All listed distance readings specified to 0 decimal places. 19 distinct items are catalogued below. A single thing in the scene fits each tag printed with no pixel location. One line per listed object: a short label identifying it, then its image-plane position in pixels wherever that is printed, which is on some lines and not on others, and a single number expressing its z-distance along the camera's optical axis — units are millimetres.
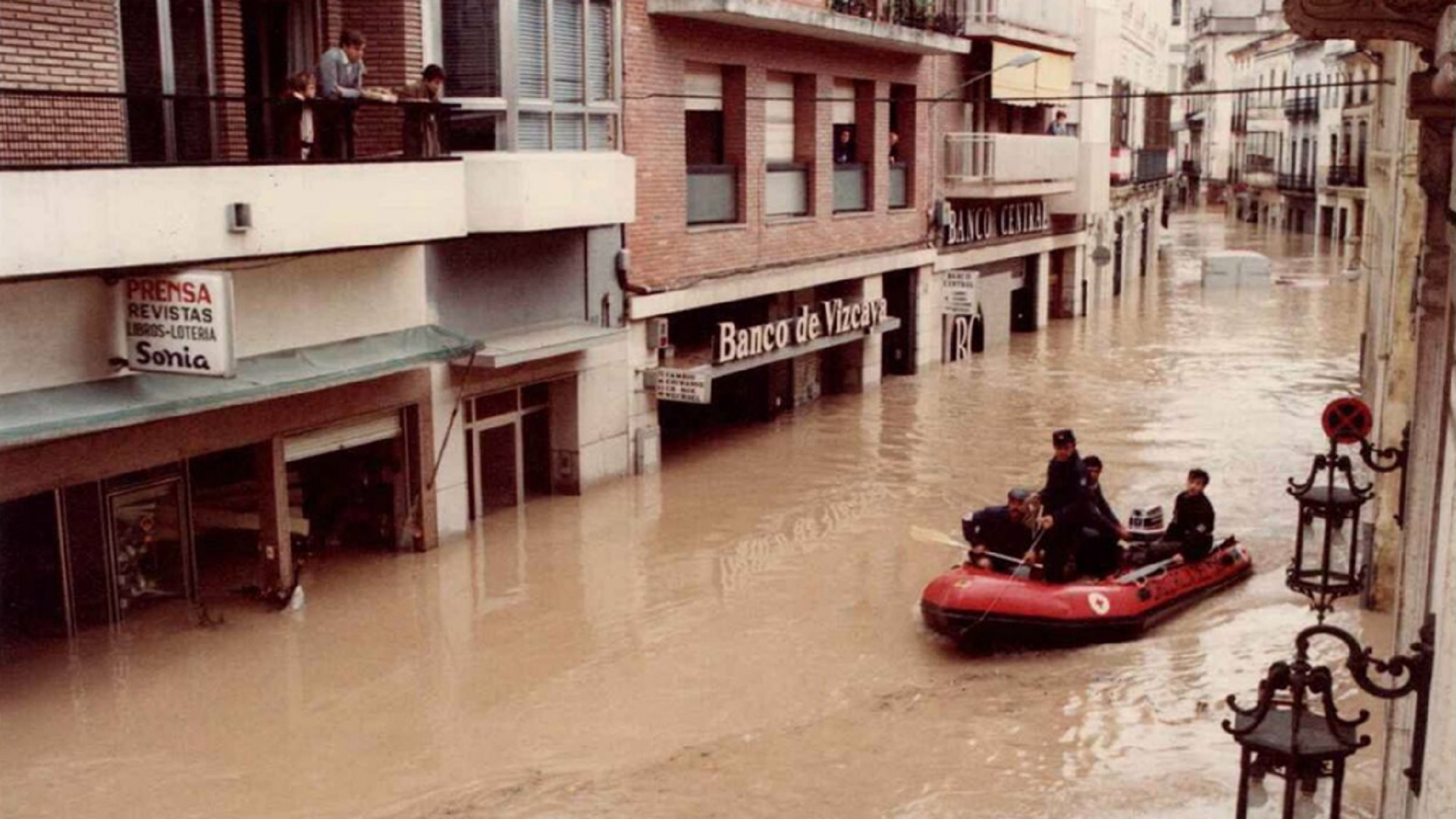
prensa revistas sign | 11984
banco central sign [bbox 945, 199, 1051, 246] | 31172
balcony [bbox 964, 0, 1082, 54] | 30156
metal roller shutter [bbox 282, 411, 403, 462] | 14953
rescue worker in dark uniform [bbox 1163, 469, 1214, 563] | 14922
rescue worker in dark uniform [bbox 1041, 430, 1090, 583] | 13328
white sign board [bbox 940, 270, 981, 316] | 29438
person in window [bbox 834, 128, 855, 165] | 26172
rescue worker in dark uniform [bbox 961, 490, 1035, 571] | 13805
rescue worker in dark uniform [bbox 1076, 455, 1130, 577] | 13648
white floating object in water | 49156
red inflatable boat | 13047
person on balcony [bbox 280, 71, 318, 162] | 13586
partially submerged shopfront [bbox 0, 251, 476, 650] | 12117
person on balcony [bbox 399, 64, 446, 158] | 14828
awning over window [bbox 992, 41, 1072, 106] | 31156
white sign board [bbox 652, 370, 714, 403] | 19672
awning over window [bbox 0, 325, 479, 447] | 11367
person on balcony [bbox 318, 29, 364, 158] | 13875
